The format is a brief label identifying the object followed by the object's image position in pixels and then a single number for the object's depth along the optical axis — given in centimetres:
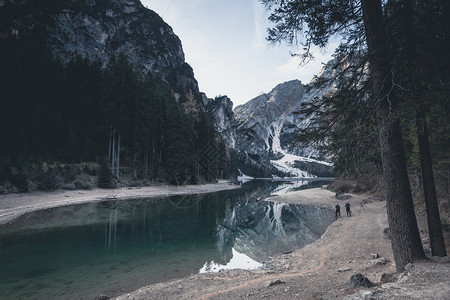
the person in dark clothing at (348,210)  2166
